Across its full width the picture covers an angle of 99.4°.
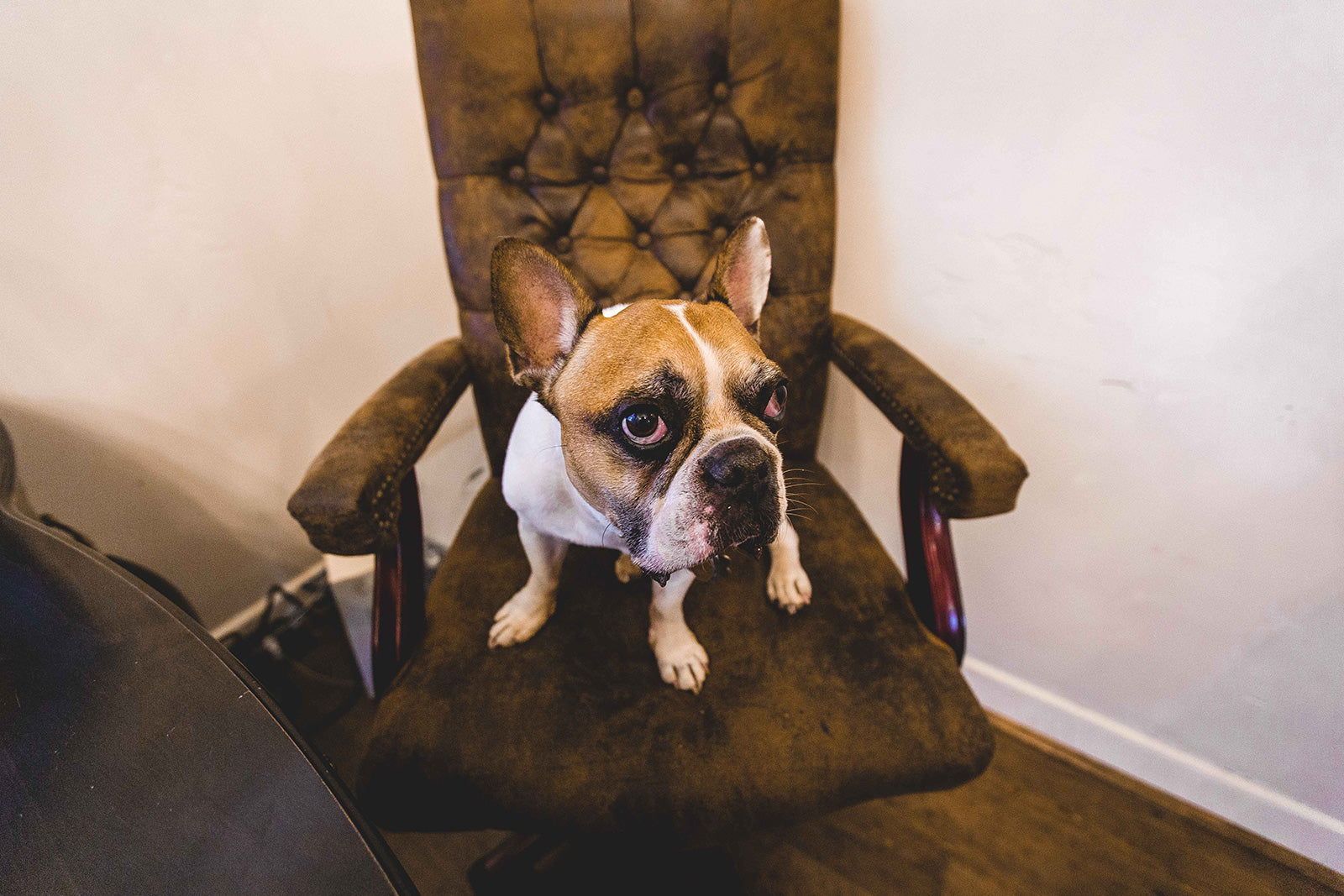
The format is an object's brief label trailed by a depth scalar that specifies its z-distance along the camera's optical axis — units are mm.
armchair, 838
